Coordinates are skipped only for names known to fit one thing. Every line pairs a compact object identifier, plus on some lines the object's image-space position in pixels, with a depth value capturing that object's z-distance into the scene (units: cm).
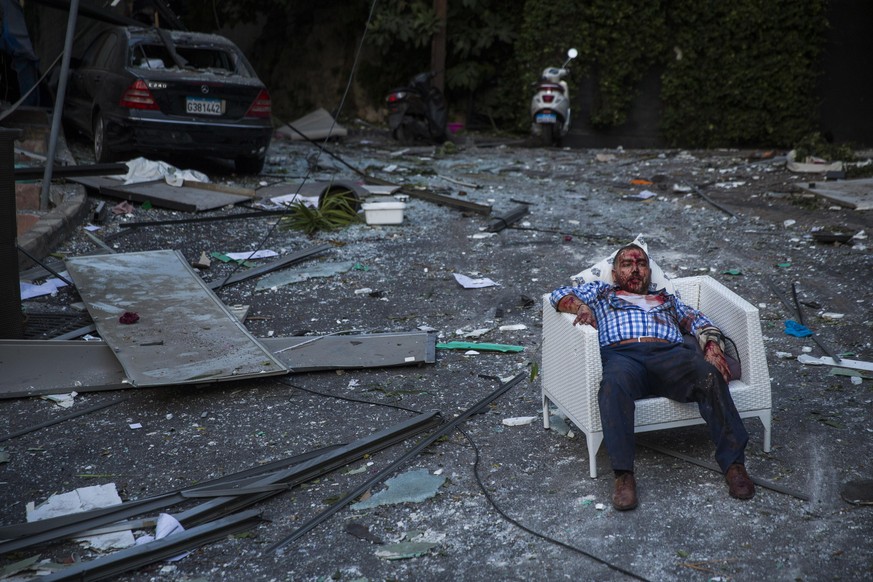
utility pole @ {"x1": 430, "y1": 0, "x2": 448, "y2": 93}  1675
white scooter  1495
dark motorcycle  1566
